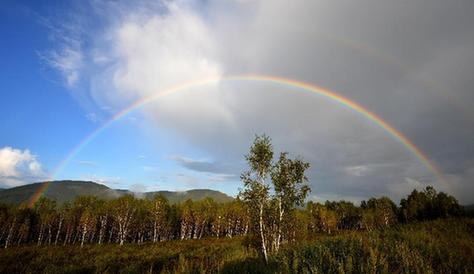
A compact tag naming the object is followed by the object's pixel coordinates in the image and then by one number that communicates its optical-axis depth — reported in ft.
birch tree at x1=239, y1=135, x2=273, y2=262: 82.48
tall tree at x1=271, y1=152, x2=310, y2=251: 90.68
